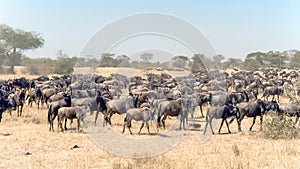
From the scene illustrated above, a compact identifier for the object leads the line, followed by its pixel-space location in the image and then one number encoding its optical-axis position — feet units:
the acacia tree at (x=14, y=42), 265.75
